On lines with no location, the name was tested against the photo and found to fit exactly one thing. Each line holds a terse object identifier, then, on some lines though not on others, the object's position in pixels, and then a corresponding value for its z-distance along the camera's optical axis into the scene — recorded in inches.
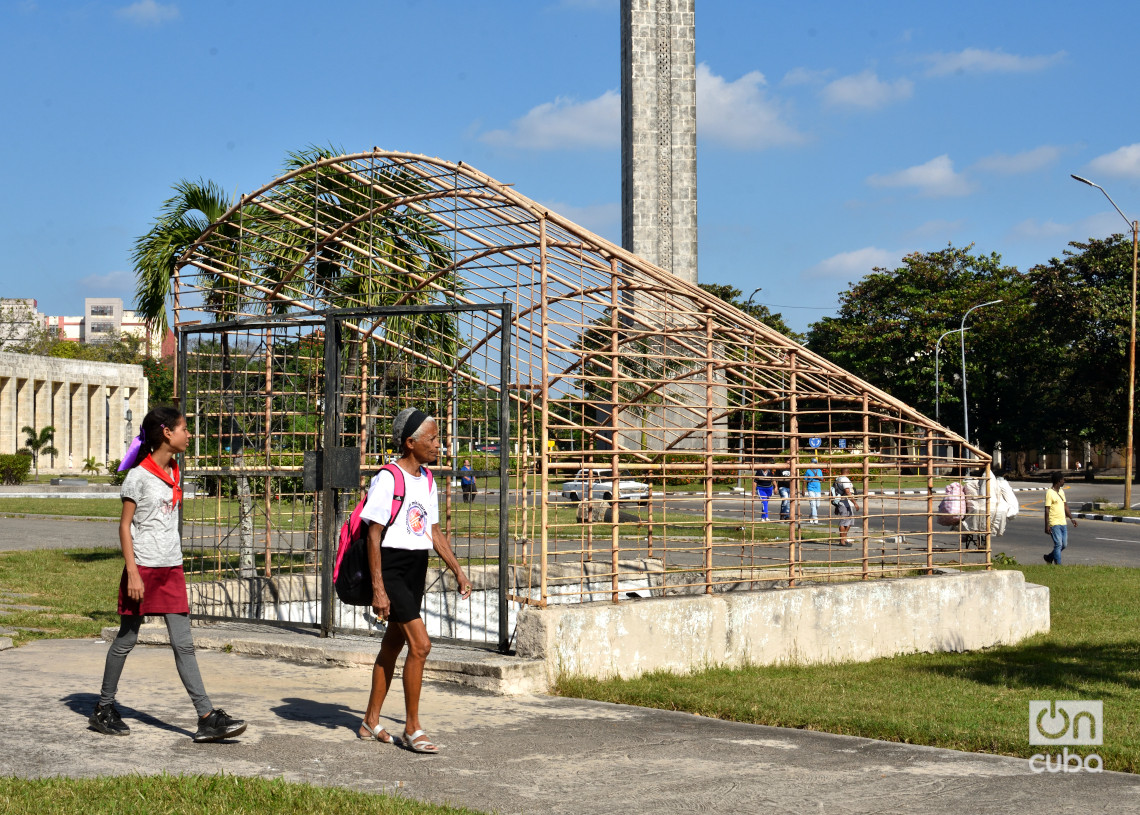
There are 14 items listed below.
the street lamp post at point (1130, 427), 1250.1
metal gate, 374.6
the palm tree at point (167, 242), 621.3
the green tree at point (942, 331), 2375.7
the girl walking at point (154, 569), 248.8
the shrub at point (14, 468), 1852.9
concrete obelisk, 1676.9
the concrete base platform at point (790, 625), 335.3
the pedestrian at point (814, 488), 1013.0
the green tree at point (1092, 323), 1982.0
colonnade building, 2442.2
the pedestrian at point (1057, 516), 726.5
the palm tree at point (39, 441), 2347.3
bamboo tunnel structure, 369.1
